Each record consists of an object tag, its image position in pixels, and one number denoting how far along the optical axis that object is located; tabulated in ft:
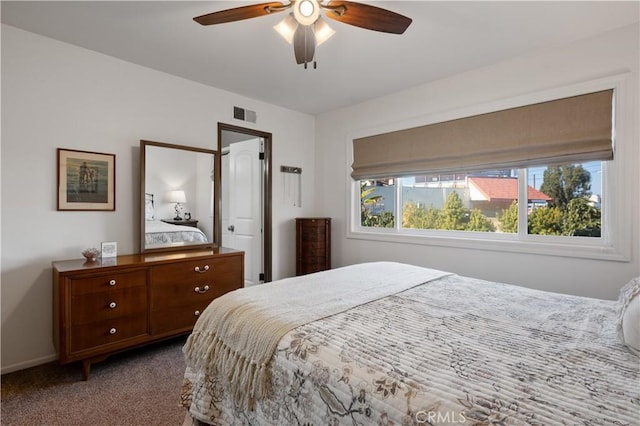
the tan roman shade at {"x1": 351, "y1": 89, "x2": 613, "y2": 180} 7.49
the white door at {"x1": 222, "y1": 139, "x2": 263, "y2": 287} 13.05
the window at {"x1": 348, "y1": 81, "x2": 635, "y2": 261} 7.35
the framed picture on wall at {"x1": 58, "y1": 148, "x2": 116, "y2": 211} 7.91
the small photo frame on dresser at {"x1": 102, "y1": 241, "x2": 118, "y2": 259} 8.06
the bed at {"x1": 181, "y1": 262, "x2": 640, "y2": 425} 2.60
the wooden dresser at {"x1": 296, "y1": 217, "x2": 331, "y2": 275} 12.42
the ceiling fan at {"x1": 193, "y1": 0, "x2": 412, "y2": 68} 5.31
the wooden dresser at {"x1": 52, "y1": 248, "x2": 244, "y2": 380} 6.75
